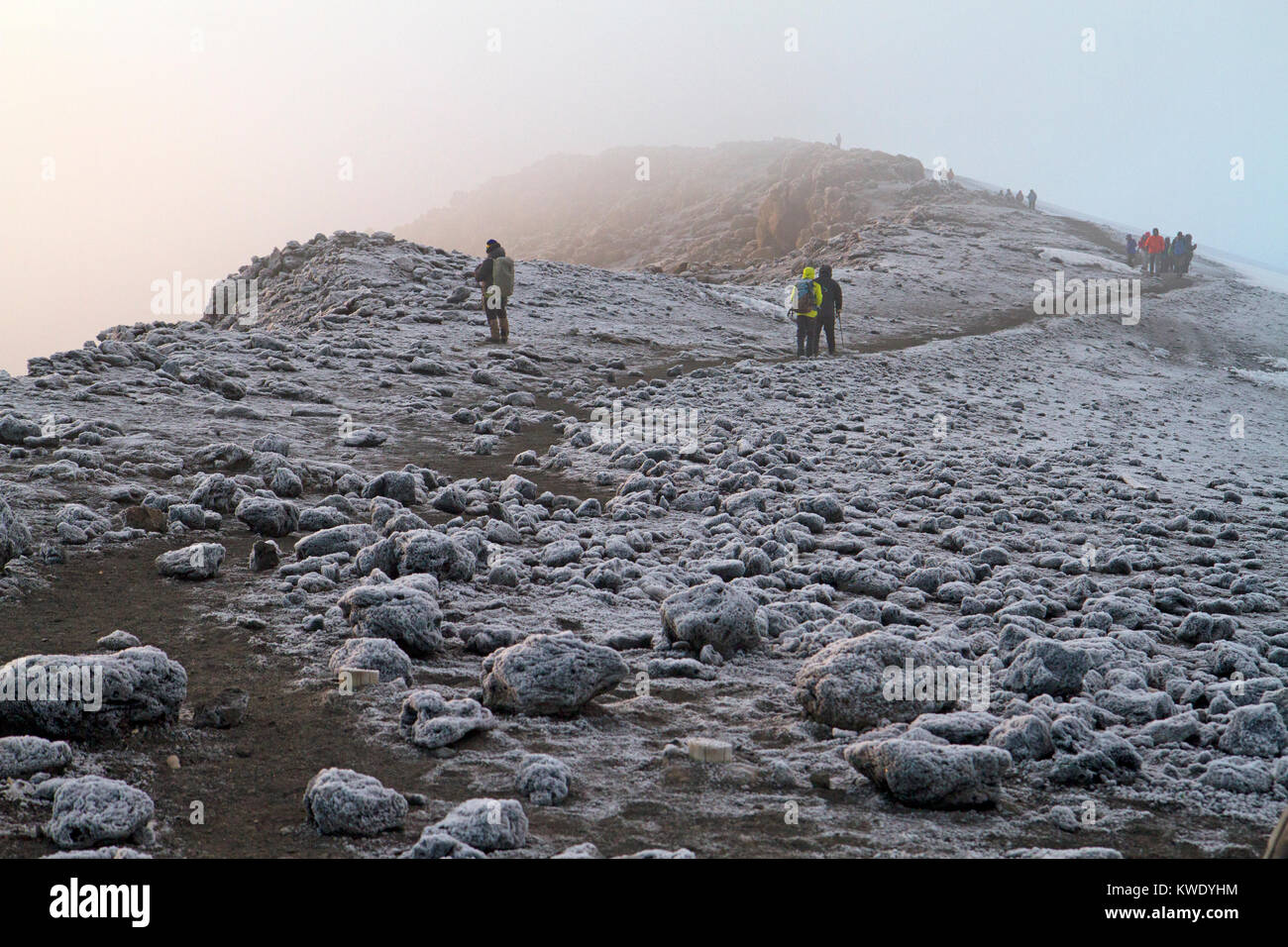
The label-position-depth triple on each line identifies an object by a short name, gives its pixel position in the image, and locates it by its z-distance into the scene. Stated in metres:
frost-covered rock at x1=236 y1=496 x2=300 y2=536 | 7.27
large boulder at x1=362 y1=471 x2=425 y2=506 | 8.47
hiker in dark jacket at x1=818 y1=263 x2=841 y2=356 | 21.75
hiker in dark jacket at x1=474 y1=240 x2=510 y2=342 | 18.41
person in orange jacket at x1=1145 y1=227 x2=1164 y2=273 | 47.69
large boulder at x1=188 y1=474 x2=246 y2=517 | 7.67
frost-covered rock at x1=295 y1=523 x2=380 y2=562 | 6.69
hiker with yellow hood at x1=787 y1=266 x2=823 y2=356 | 20.72
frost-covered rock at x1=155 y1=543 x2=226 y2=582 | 6.25
